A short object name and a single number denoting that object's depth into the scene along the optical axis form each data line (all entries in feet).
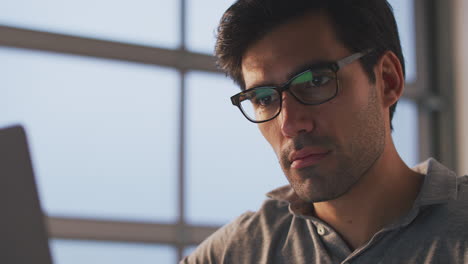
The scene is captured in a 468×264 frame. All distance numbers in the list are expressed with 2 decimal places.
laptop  3.17
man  3.79
